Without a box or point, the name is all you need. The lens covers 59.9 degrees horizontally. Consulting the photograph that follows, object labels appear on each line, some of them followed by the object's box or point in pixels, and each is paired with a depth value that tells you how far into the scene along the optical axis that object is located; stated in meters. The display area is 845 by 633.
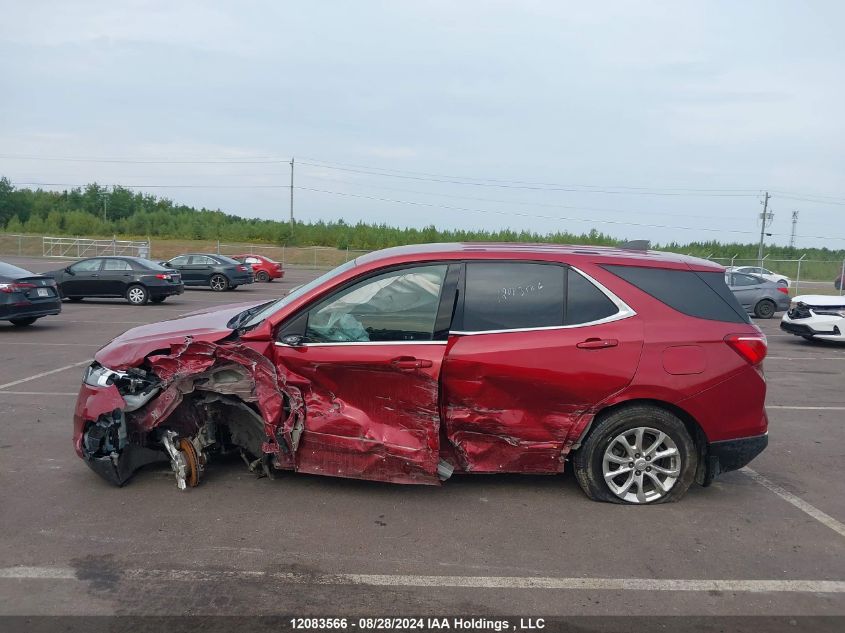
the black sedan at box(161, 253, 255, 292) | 27.84
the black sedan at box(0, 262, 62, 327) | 13.54
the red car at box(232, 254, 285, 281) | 33.78
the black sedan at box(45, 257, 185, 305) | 20.98
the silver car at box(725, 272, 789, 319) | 21.12
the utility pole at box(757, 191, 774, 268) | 47.16
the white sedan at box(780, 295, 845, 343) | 14.35
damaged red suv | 4.95
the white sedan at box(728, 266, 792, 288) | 22.13
